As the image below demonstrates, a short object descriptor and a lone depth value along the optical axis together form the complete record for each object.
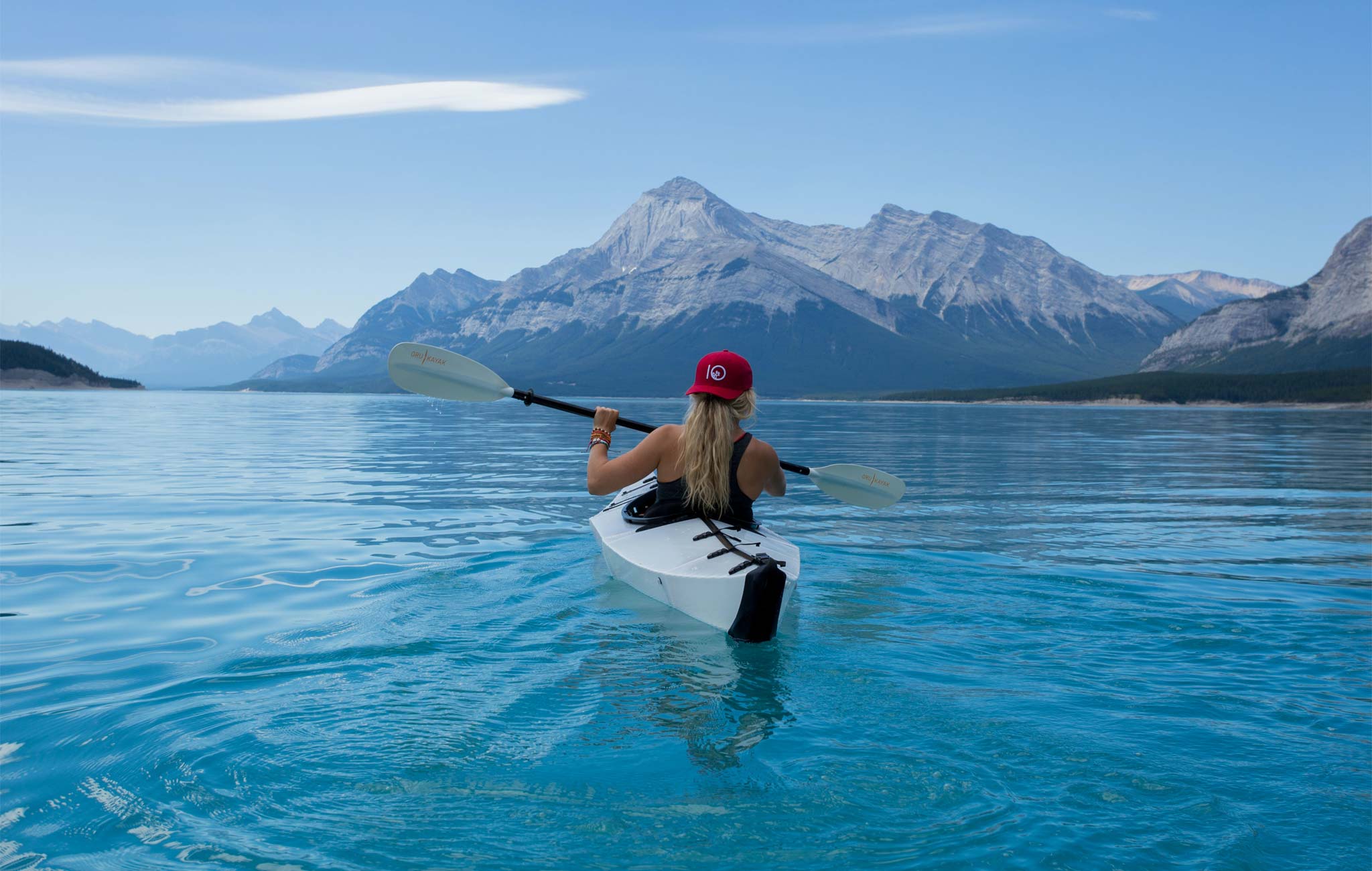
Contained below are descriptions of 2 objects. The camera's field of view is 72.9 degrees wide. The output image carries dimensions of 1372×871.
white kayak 7.68
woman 8.25
